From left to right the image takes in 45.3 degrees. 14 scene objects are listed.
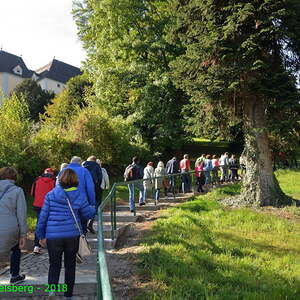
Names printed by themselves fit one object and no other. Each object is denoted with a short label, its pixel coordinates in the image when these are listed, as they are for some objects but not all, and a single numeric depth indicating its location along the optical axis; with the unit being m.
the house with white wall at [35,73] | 66.62
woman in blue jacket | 4.64
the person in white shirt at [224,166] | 18.69
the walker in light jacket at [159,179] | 13.51
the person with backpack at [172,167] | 16.23
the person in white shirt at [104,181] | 9.42
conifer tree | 10.59
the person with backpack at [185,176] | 15.93
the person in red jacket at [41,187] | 7.73
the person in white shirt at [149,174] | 13.52
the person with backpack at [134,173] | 12.09
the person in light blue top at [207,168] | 17.36
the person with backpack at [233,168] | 19.25
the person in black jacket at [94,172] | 8.61
